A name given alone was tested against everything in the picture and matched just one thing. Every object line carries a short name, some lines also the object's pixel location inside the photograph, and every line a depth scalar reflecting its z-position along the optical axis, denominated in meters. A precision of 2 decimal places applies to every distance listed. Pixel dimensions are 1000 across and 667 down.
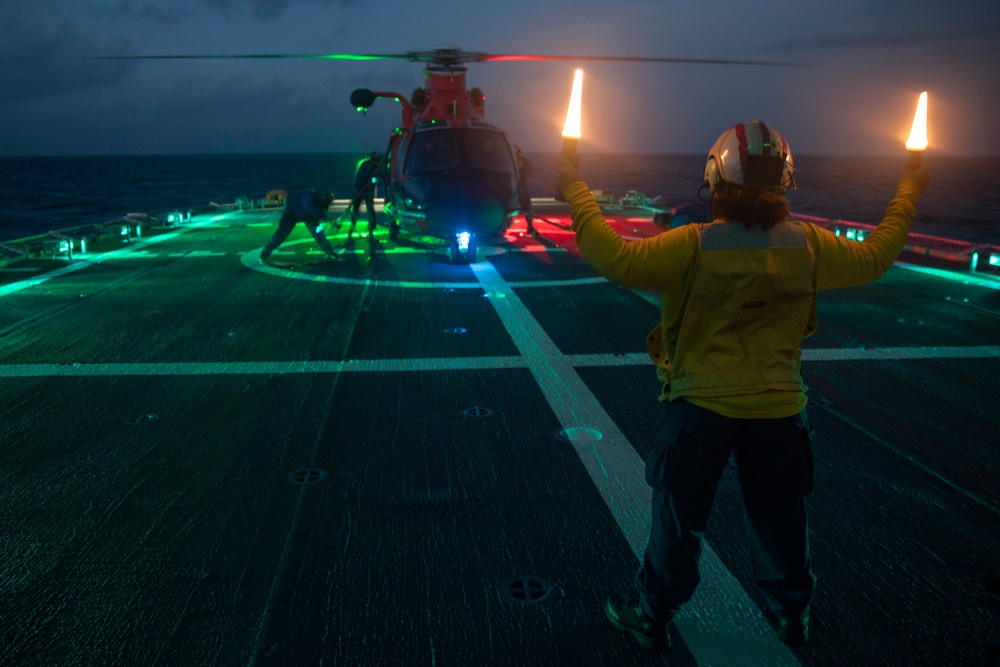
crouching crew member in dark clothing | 11.48
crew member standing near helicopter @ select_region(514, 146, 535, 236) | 12.61
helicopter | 11.38
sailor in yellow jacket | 2.38
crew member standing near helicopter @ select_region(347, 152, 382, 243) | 13.62
